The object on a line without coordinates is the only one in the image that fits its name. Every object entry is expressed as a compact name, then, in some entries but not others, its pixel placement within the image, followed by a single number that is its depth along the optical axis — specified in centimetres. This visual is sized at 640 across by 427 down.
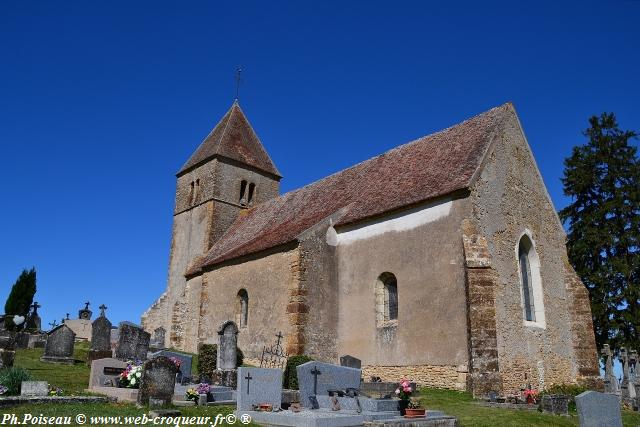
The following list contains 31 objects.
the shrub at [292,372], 1449
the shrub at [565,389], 1588
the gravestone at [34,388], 971
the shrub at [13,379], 1015
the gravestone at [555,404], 1206
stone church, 1514
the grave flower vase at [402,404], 1007
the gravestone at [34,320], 3262
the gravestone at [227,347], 1627
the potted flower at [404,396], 1010
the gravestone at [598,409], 924
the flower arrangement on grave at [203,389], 1137
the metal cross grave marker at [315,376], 1080
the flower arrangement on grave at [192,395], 1111
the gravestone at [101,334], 1761
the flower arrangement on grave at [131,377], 1172
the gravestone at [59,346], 1714
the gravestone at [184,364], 1457
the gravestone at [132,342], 1568
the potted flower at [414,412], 921
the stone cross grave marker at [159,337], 2469
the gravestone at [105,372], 1245
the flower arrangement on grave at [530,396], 1326
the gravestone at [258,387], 1025
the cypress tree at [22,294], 3578
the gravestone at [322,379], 1068
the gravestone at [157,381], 1009
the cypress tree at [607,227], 2258
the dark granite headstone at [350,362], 1534
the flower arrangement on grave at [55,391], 1038
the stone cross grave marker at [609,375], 1777
